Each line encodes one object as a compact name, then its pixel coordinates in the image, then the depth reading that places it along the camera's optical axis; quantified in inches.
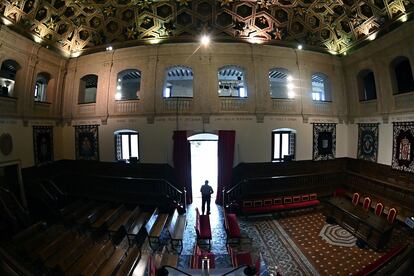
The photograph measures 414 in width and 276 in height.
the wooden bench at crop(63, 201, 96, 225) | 337.4
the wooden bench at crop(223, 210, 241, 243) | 283.0
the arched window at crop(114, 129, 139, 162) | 431.8
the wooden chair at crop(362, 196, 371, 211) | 363.3
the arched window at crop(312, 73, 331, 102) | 465.7
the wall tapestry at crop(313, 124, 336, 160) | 450.0
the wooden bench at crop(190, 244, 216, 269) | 220.6
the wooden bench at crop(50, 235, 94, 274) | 224.4
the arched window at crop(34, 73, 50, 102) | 448.1
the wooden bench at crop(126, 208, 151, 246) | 285.3
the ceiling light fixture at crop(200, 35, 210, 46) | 403.9
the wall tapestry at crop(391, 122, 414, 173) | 351.3
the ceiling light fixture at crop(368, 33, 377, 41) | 392.0
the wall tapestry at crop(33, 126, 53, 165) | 410.6
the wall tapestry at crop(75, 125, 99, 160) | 442.6
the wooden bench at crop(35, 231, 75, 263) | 243.7
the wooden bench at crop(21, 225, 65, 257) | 258.7
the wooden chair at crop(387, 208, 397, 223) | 310.7
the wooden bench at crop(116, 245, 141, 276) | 209.6
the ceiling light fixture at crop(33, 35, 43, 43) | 394.6
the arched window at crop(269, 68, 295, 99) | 573.0
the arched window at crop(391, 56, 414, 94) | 371.8
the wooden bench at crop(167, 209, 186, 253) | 282.5
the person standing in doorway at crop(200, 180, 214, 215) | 370.6
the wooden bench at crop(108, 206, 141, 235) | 311.1
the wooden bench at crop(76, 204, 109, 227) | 327.6
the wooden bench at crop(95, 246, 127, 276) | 221.5
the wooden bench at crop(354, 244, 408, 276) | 153.8
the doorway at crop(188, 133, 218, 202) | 454.9
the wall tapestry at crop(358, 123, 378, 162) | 415.5
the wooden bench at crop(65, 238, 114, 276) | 222.1
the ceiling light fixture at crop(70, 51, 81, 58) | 458.0
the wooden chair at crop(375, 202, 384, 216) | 335.1
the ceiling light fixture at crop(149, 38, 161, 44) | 422.0
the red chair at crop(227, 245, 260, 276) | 222.5
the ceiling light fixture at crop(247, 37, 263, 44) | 423.8
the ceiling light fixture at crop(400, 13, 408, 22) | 337.0
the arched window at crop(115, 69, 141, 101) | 558.4
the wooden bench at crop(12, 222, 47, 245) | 265.1
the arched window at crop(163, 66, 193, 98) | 584.1
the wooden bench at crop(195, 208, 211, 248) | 278.3
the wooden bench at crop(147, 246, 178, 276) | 227.0
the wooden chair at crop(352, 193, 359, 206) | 387.9
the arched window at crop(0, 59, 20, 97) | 387.5
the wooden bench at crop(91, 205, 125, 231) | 317.4
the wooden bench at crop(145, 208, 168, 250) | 288.2
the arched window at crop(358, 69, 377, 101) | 439.5
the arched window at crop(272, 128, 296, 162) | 435.8
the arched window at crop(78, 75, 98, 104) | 460.4
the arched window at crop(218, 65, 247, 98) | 542.6
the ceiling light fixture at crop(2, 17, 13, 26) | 341.4
